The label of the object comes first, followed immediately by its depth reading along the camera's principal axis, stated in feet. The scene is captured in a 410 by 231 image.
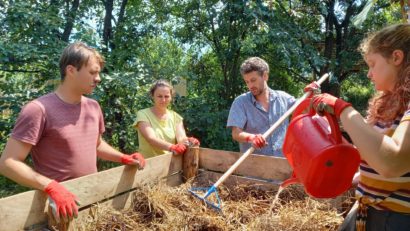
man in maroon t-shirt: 5.74
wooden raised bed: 5.47
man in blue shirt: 9.56
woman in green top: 10.05
